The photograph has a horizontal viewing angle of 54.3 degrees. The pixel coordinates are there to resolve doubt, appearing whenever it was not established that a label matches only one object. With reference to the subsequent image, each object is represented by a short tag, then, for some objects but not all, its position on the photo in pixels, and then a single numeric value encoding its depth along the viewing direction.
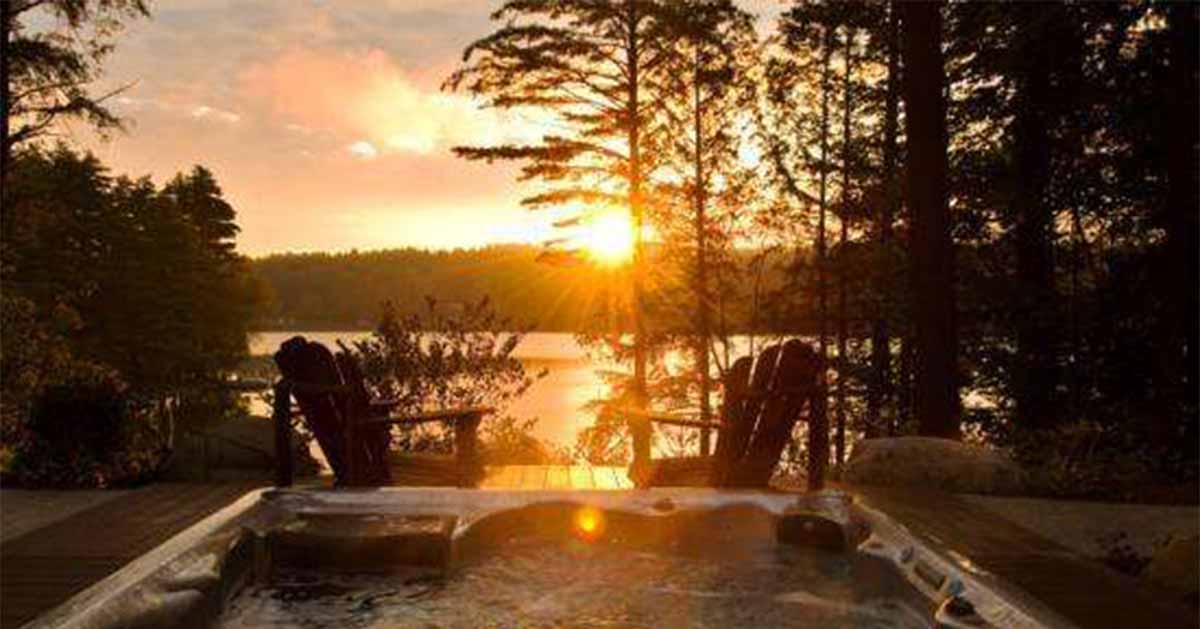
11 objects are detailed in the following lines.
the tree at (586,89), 21.62
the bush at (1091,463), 8.46
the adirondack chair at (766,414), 6.29
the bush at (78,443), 8.52
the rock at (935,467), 8.59
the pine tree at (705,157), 22.19
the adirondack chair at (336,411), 6.42
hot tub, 4.48
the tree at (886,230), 16.94
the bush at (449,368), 11.35
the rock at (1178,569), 5.49
